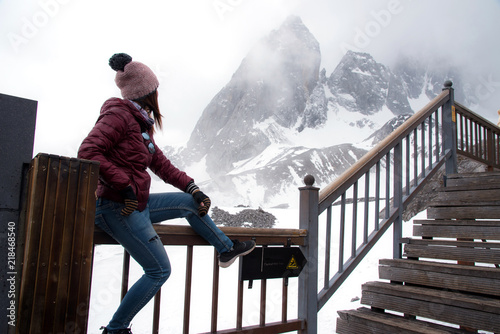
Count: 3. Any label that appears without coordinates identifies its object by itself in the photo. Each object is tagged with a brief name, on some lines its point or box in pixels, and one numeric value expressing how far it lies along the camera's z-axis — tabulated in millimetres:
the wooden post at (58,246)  1355
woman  1572
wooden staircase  2393
